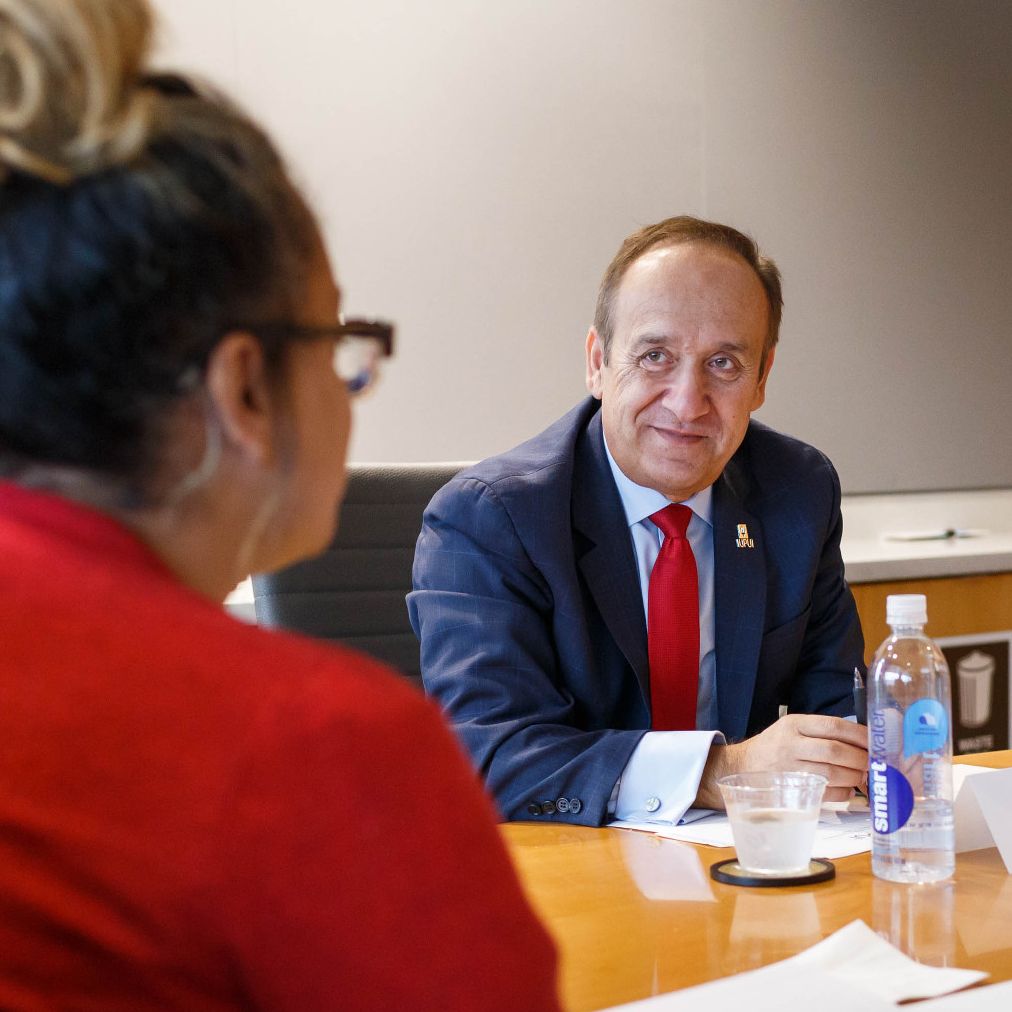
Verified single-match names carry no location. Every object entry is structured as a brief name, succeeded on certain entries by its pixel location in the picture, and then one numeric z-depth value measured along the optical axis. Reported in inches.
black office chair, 75.7
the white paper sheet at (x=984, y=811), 47.5
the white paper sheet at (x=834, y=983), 32.9
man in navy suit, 62.4
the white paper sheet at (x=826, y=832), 49.6
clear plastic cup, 45.6
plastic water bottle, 45.6
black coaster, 44.7
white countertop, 132.8
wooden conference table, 37.2
